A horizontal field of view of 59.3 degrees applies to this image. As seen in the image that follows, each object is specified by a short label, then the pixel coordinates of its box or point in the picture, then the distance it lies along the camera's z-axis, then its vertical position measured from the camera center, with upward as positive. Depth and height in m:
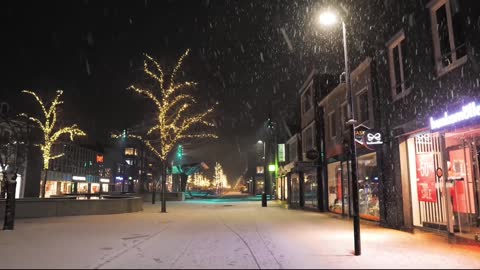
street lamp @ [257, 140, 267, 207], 30.74 -0.43
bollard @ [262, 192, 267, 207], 30.74 -0.43
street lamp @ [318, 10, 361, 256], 9.21 +1.48
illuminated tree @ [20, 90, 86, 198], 27.83 +4.45
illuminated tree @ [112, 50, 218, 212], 24.33 +5.01
